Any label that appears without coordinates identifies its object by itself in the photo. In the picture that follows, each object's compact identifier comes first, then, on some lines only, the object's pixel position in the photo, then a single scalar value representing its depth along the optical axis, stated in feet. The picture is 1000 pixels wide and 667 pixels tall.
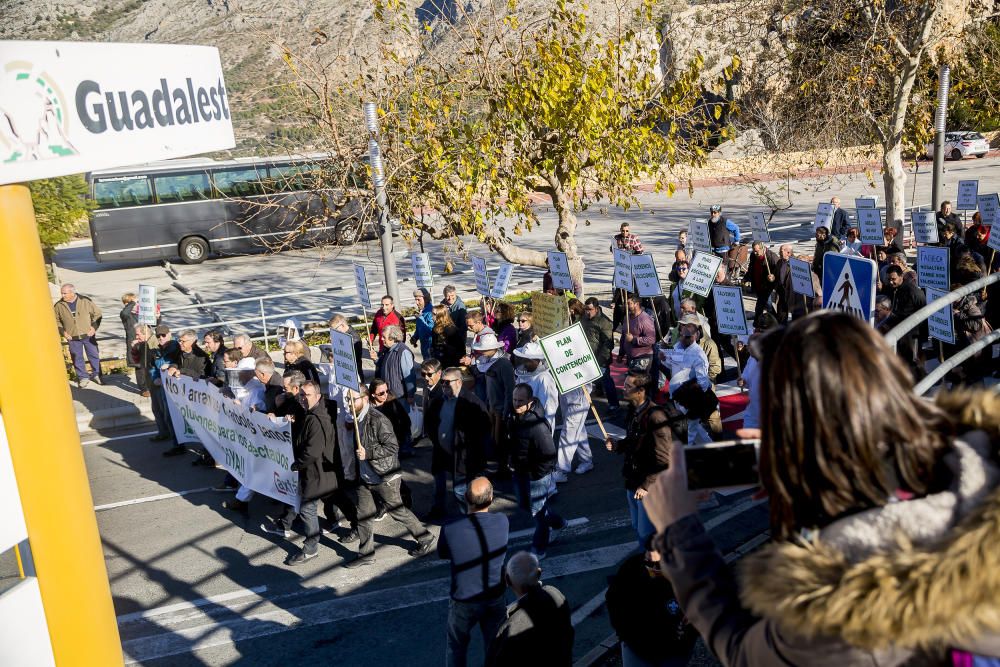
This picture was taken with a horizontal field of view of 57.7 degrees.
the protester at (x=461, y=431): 28.63
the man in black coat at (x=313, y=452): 27.99
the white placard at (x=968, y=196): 57.11
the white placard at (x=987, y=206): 53.47
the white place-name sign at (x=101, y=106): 9.48
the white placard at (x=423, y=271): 50.85
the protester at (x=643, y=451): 22.02
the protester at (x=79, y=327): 50.52
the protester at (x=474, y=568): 19.48
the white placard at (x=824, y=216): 57.36
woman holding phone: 4.42
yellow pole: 10.32
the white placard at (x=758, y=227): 57.57
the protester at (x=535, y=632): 15.83
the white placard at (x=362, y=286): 52.54
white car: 131.44
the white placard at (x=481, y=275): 51.70
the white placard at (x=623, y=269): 45.09
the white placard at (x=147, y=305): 47.78
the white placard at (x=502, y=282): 48.60
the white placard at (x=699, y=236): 58.13
